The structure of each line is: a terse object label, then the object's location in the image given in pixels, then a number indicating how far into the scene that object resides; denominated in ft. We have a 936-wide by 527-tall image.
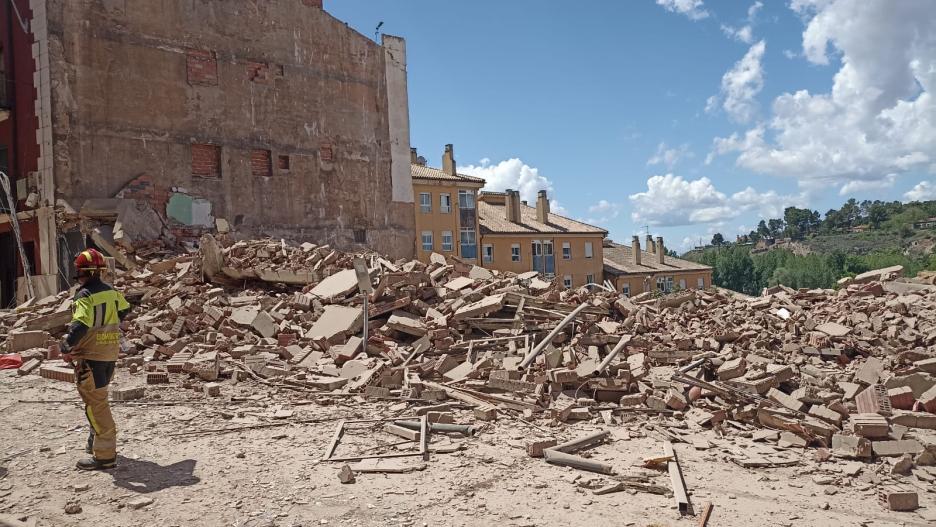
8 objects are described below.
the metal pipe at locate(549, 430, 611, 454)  20.53
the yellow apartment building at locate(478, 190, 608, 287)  133.49
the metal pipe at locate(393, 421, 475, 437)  21.75
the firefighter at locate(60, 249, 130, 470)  17.34
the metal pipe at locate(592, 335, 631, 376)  28.19
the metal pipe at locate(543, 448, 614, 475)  18.84
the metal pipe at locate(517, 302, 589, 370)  28.90
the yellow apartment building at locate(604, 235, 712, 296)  158.30
